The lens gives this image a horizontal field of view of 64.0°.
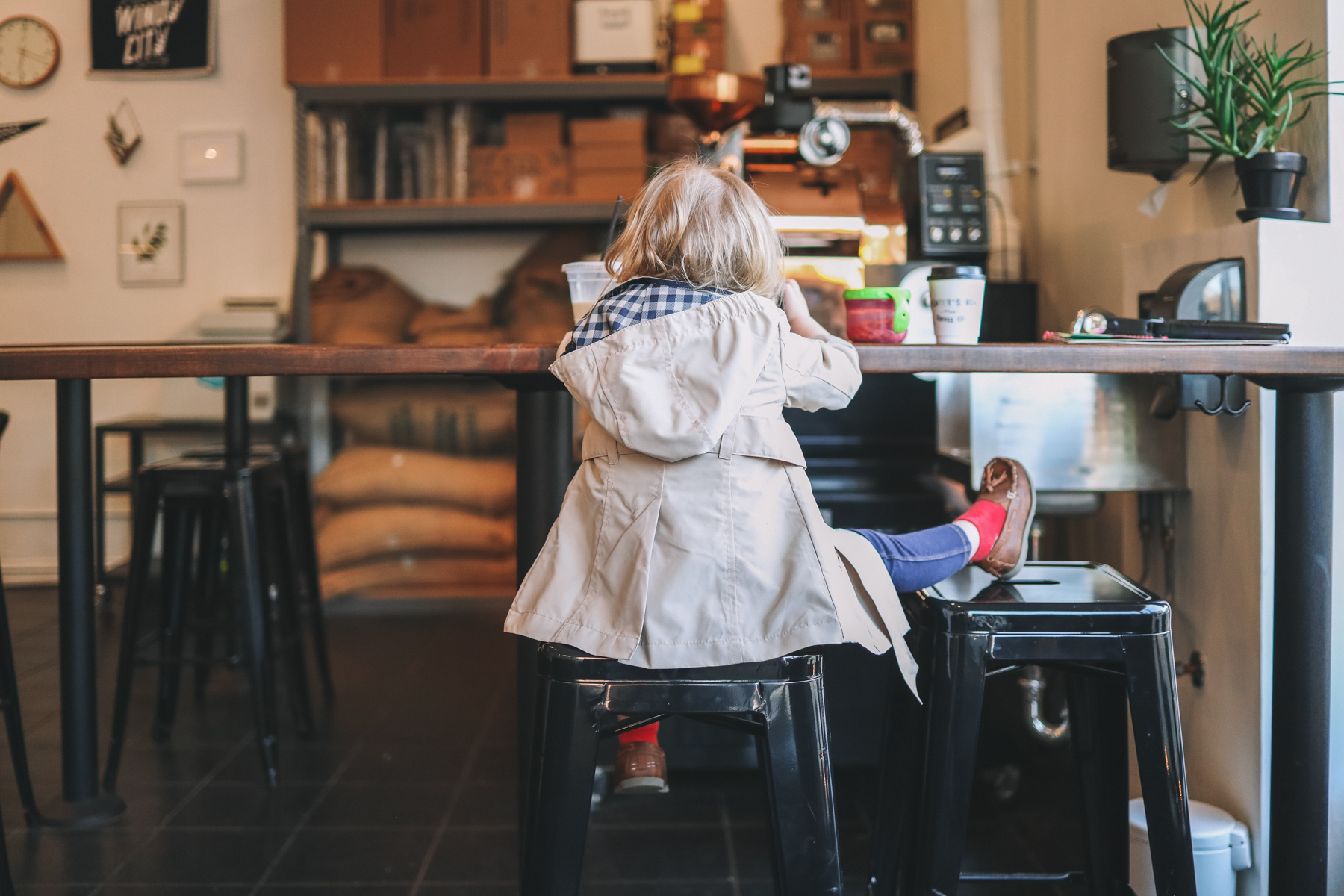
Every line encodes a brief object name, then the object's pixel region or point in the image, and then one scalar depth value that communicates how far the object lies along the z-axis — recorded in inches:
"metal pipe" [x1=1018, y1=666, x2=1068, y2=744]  77.9
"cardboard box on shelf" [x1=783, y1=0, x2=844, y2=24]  161.5
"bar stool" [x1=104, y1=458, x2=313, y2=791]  91.0
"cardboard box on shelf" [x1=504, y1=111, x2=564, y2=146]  159.0
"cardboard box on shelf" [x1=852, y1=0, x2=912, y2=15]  160.1
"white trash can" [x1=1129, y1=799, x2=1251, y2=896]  64.0
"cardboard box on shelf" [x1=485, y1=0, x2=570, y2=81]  157.2
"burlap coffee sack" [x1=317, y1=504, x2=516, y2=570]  157.2
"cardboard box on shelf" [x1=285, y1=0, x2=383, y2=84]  155.2
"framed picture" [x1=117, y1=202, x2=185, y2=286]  175.5
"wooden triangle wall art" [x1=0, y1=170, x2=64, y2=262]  175.0
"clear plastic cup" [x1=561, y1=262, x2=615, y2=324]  60.7
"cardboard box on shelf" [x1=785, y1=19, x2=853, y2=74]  161.5
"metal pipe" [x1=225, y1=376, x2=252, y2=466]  95.9
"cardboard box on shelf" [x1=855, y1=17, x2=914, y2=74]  160.2
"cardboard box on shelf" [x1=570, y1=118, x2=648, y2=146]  155.5
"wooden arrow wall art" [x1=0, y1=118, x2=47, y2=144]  175.6
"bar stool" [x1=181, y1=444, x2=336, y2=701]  110.6
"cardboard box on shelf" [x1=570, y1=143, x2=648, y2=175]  156.3
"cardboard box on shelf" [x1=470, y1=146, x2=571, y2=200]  157.6
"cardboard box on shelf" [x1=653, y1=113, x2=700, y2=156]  160.3
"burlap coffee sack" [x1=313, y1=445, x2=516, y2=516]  158.4
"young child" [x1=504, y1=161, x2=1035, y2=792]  47.8
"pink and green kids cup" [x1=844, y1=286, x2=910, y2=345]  57.2
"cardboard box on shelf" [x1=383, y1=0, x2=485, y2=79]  156.3
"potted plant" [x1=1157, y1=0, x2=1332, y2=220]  63.2
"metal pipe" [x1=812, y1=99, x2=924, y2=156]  109.9
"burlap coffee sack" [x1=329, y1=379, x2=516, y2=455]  162.9
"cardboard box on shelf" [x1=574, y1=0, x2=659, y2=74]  158.1
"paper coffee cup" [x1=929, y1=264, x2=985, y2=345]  58.1
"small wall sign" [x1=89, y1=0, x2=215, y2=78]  173.5
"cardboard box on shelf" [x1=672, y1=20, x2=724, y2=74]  160.2
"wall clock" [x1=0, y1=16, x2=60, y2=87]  174.9
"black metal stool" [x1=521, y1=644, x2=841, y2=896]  46.0
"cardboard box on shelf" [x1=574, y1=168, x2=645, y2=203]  156.6
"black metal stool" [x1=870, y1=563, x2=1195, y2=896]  51.4
